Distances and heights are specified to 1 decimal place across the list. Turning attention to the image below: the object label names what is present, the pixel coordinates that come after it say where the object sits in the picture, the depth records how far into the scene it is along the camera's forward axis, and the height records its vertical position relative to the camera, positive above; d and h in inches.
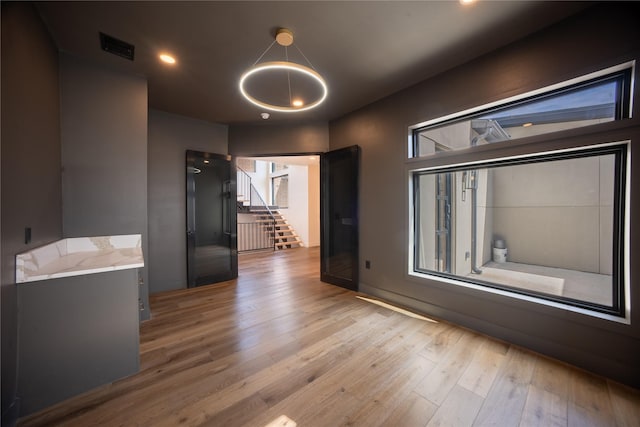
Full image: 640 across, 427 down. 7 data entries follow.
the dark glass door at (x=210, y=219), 153.2 -5.6
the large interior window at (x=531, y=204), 73.7 +2.5
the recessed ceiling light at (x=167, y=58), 92.9 +63.1
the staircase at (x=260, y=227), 305.1 -23.1
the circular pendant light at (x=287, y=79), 74.7 +62.6
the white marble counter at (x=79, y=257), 61.6 -16.3
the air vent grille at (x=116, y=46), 84.4 +62.9
